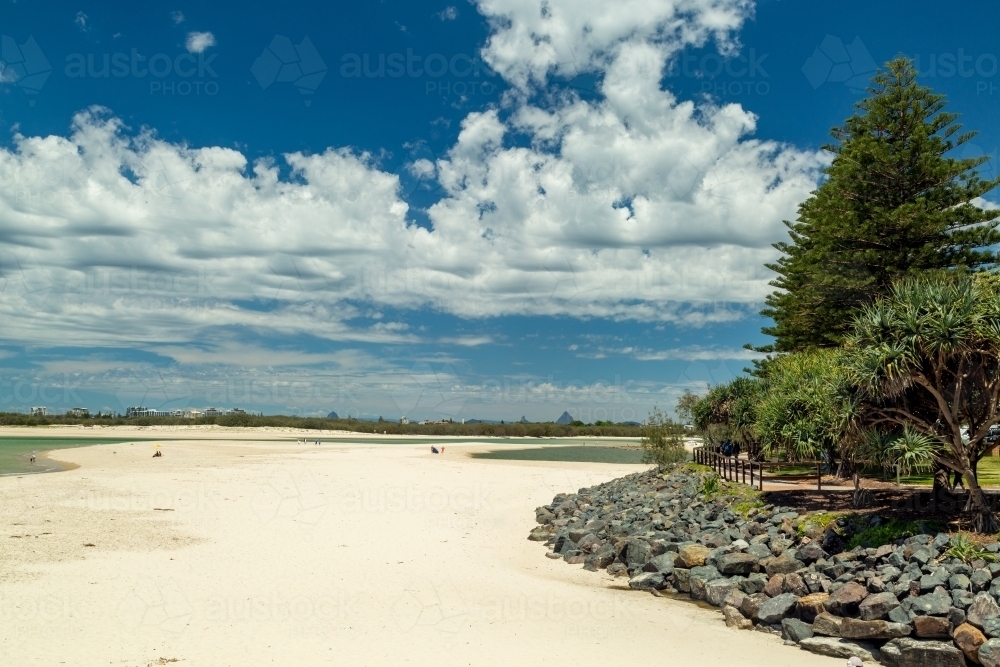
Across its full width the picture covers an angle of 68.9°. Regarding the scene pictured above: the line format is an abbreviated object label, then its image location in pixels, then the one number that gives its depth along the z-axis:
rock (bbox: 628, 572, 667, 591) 12.88
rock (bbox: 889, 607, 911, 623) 9.34
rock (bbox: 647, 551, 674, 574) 13.14
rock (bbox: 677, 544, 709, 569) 13.06
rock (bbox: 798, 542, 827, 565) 12.05
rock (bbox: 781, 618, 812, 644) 9.76
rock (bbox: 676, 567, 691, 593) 12.57
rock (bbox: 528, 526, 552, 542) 18.02
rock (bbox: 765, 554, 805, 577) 11.80
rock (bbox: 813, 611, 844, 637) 9.71
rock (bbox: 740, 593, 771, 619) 10.76
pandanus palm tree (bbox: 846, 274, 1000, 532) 11.39
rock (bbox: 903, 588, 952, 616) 9.24
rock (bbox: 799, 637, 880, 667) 9.13
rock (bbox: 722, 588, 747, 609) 11.17
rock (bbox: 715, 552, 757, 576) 12.27
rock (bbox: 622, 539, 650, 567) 14.23
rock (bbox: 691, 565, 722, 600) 12.14
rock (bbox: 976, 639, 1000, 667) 8.27
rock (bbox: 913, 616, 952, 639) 9.05
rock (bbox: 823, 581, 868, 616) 9.98
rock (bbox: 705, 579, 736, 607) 11.59
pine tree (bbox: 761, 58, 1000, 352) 23.92
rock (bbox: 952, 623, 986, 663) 8.55
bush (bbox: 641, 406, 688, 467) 28.77
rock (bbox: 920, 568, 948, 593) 9.79
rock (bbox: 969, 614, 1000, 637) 8.64
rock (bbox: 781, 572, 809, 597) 10.96
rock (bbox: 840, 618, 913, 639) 9.20
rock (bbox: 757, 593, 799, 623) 10.34
